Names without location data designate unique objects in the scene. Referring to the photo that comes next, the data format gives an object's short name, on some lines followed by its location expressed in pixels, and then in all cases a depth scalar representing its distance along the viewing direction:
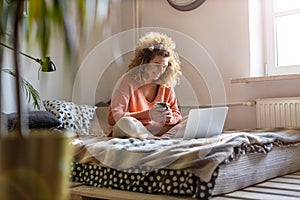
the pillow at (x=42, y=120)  2.30
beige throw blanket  1.51
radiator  2.64
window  2.87
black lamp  2.57
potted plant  0.65
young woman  2.30
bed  1.52
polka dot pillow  2.67
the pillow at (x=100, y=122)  2.82
